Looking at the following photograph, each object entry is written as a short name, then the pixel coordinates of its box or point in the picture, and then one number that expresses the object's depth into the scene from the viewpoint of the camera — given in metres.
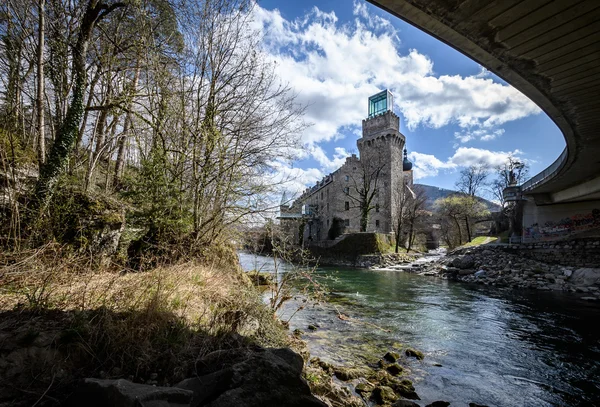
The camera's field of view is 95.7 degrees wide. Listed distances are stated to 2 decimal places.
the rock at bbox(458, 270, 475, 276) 17.98
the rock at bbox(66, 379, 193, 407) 1.86
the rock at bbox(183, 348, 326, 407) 2.34
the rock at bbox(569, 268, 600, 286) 13.75
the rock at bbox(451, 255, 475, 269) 19.28
